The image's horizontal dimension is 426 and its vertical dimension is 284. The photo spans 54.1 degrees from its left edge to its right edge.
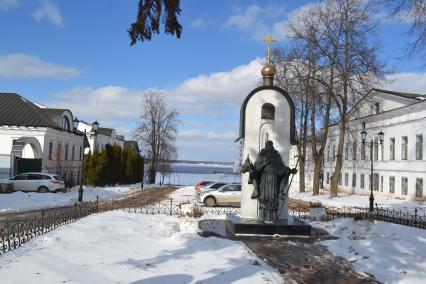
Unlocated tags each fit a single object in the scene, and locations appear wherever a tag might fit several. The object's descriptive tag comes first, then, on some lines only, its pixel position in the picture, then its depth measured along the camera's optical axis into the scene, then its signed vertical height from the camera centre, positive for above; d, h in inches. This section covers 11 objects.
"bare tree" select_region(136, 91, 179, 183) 2107.5 +171.5
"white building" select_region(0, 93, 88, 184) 1207.6 +78.8
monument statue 504.4 -9.0
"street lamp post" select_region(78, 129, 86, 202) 925.7 -69.4
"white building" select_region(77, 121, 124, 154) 2012.8 +153.0
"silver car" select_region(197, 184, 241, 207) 931.3 -62.7
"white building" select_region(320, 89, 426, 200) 1202.0 +92.5
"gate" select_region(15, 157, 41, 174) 1230.0 -10.2
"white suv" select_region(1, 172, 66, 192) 1031.0 -49.7
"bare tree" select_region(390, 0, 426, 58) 406.7 +166.1
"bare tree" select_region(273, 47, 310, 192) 1343.5 +307.0
